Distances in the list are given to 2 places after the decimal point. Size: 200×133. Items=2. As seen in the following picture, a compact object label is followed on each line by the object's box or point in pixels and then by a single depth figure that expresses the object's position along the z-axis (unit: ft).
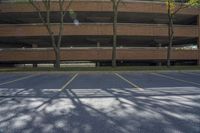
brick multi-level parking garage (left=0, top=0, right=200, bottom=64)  47.81
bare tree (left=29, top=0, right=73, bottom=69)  39.27
